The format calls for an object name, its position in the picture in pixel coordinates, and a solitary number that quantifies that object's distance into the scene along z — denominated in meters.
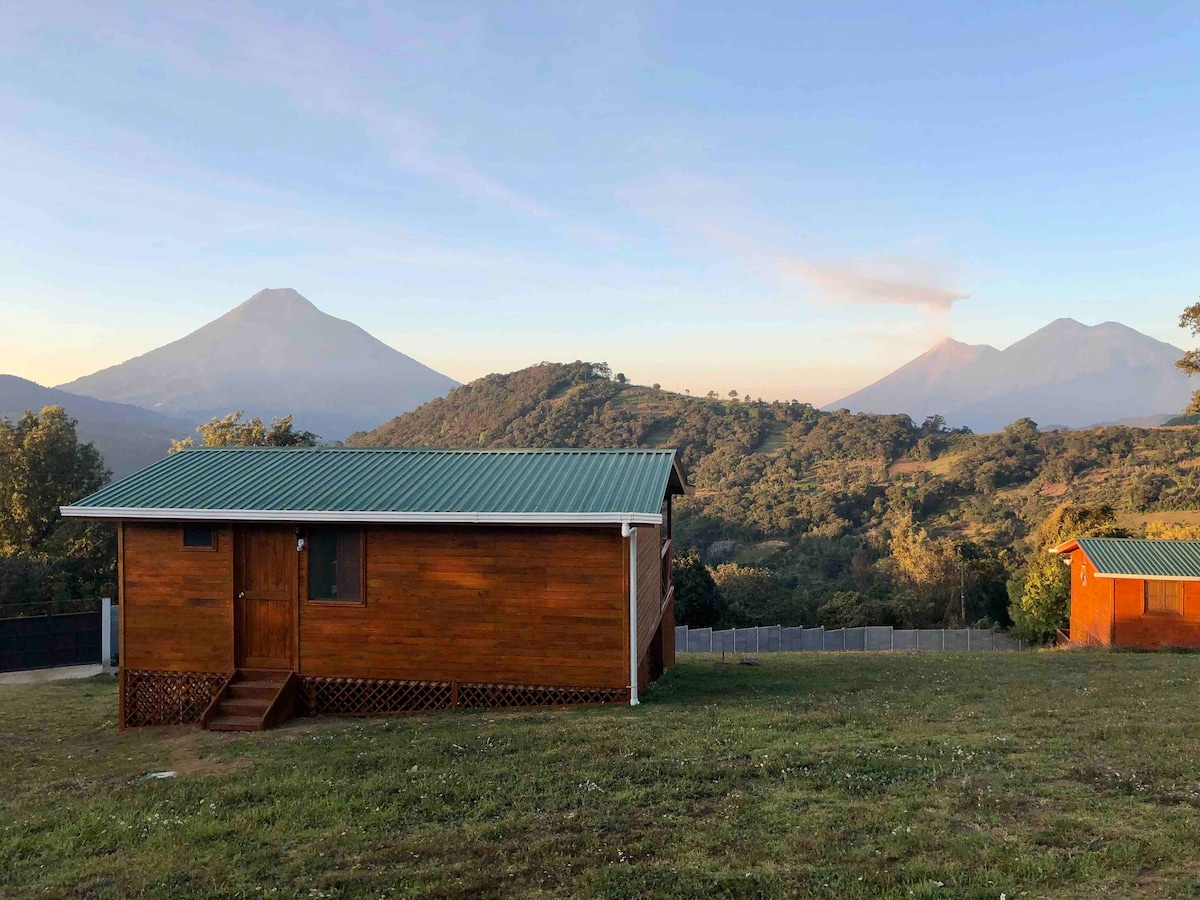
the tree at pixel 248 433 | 34.00
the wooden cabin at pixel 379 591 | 10.98
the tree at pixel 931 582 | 43.25
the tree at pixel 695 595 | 38.81
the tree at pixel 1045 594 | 30.55
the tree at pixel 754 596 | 42.53
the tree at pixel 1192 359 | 25.75
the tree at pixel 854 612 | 40.06
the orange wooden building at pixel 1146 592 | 21.91
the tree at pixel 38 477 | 31.17
